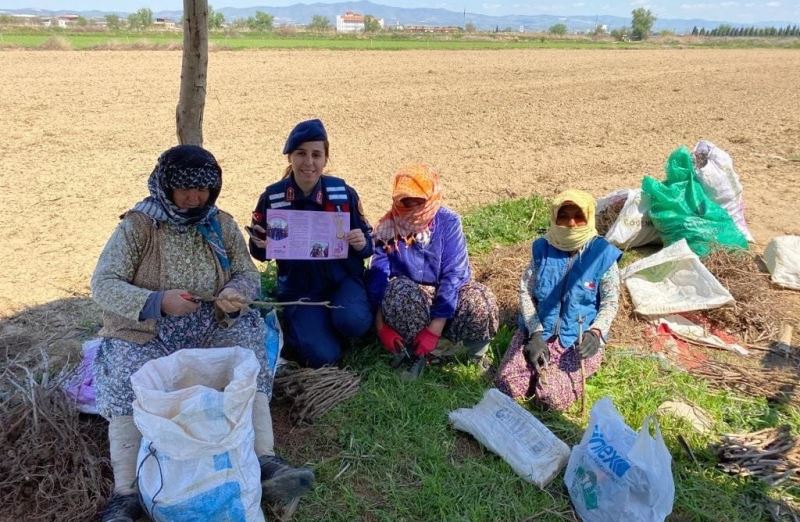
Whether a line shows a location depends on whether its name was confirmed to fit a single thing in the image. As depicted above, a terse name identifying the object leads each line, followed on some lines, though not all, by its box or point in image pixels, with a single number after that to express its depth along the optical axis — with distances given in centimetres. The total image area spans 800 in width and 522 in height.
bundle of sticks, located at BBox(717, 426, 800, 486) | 249
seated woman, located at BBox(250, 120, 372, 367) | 299
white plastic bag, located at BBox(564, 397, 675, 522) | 204
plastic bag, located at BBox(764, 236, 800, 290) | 431
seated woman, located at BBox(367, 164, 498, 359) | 307
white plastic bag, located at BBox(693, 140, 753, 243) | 475
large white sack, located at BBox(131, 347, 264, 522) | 190
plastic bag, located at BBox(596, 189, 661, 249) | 476
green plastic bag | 451
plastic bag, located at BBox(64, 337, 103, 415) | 260
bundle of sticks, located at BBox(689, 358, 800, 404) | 312
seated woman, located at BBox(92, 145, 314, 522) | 223
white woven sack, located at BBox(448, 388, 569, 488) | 248
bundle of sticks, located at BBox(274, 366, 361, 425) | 280
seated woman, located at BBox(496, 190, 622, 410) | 293
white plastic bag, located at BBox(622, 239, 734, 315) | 374
